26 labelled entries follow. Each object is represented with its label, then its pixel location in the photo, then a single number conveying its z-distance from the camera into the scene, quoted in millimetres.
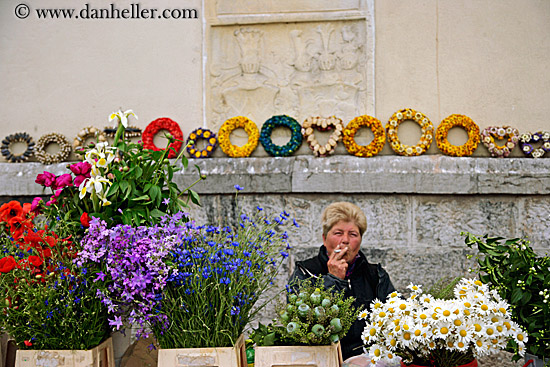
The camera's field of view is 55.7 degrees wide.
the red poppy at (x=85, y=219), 1609
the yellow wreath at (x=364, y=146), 3621
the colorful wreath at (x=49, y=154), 3789
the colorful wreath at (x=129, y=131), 3809
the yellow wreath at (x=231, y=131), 3709
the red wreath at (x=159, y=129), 3754
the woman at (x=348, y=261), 2506
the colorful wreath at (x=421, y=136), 3594
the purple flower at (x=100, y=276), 1488
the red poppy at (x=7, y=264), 1573
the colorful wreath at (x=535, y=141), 3529
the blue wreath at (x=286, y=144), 3676
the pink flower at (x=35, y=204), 1736
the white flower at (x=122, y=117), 1742
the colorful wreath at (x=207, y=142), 3715
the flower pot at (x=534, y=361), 1501
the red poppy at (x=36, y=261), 1556
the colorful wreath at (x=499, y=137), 3537
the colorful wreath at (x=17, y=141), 3812
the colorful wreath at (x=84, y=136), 3805
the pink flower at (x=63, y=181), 1669
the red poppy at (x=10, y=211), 1796
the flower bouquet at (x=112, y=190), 1640
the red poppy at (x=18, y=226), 1742
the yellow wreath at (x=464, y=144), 3566
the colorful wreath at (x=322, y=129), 3645
